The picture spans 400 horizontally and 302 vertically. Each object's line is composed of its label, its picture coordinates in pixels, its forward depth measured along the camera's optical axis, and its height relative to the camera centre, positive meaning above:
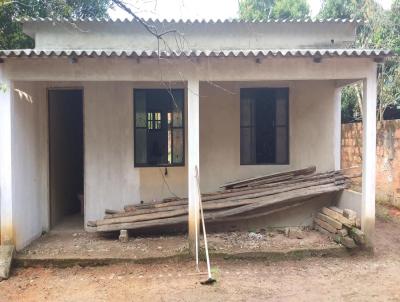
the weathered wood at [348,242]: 7.03 -1.69
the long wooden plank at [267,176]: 8.41 -0.72
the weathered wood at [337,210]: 7.74 -1.31
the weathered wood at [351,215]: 7.33 -1.30
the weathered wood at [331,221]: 7.40 -1.46
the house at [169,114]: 6.95 +0.50
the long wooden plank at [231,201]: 7.79 -1.11
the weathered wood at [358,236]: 7.00 -1.59
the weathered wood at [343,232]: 7.27 -1.57
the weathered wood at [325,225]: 7.59 -1.58
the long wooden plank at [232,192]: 8.04 -0.99
